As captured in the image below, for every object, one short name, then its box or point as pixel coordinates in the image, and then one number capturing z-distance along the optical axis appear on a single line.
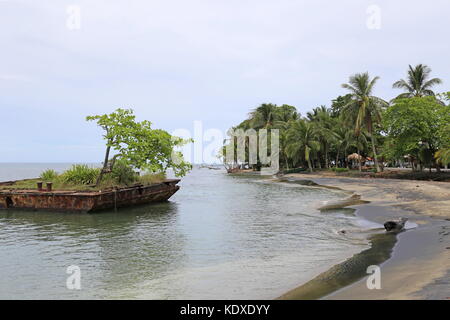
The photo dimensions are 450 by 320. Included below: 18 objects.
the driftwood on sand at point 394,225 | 12.84
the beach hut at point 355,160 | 55.28
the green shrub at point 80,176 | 22.39
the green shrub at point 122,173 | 22.77
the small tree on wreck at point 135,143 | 21.72
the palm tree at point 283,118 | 65.06
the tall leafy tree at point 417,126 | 36.62
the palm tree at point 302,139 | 55.64
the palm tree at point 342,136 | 53.21
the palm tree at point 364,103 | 44.19
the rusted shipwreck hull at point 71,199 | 19.52
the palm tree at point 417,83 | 44.09
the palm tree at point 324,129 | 53.84
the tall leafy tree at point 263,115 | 70.81
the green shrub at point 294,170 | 66.44
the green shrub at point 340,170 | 53.66
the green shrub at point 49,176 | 23.77
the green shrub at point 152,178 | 24.87
